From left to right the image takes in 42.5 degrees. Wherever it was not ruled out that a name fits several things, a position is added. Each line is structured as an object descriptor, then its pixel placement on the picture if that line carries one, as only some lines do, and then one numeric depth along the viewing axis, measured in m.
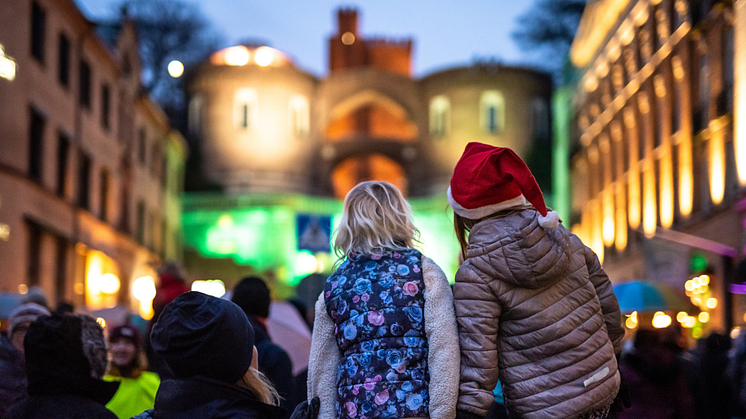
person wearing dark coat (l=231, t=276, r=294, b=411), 6.16
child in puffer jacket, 4.15
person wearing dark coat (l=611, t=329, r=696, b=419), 6.64
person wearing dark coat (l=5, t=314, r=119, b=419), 4.33
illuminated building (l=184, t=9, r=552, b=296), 60.09
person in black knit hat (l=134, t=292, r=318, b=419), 3.76
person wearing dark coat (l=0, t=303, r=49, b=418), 5.40
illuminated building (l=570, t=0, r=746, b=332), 23.53
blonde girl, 4.14
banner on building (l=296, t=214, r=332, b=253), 13.70
